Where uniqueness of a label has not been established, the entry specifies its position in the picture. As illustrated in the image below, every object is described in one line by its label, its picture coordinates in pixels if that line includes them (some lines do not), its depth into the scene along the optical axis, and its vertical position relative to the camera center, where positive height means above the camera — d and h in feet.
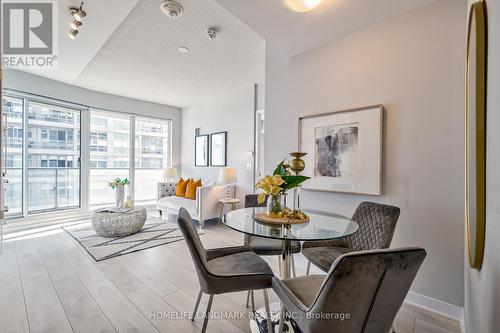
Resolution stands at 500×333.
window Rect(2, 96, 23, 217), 12.89 +0.52
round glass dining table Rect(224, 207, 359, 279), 4.68 -1.40
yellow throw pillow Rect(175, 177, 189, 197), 16.56 -1.71
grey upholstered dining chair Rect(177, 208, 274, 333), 4.44 -2.22
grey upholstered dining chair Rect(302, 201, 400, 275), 5.71 -1.84
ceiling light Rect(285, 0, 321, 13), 5.68 +4.04
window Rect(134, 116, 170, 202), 19.24 +0.88
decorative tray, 5.53 -1.32
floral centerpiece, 5.62 -0.55
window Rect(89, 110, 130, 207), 16.99 +0.90
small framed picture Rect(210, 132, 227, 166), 16.94 +1.26
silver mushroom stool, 11.60 -2.99
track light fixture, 7.43 +4.83
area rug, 10.05 -3.76
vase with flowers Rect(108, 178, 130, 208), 12.88 -1.45
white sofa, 13.76 -2.42
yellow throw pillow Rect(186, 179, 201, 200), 15.56 -1.69
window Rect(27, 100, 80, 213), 14.05 +0.39
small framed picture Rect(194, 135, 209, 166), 18.52 +1.22
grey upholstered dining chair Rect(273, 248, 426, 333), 2.95 -1.69
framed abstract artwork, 6.94 +0.57
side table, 13.94 -2.21
